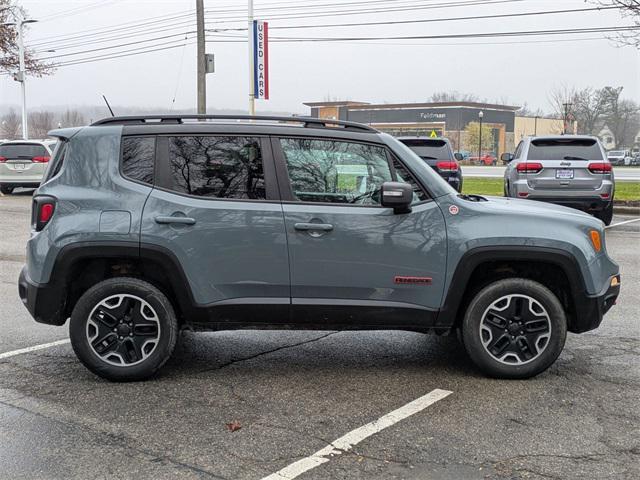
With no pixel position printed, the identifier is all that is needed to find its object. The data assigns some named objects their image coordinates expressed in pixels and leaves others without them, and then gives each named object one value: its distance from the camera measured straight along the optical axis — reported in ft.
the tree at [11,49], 122.42
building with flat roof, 286.25
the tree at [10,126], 259.29
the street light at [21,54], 118.32
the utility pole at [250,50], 85.81
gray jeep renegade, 15.43
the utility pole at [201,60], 83.87
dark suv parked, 50.37
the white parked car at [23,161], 69.67
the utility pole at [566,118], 170.97
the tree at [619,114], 240.53
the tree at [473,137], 284.20
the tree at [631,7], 52.80
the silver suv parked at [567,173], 42.06
